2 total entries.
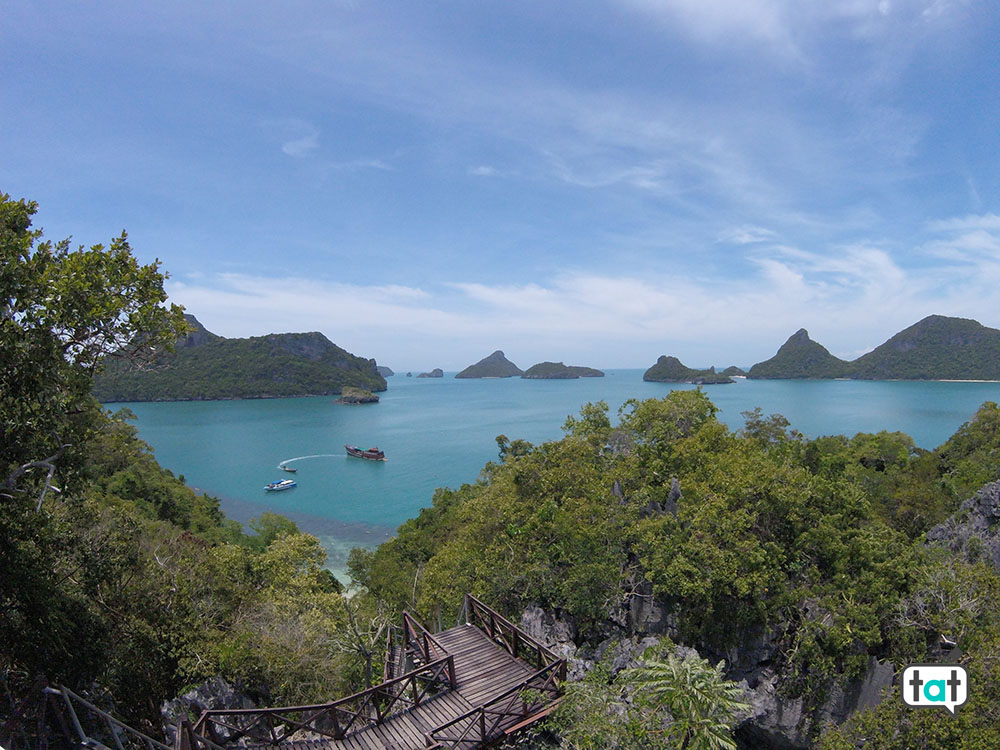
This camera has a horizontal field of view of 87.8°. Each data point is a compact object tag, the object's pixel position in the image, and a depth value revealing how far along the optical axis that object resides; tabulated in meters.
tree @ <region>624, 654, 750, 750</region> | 7.01
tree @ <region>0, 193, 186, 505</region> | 6.12
